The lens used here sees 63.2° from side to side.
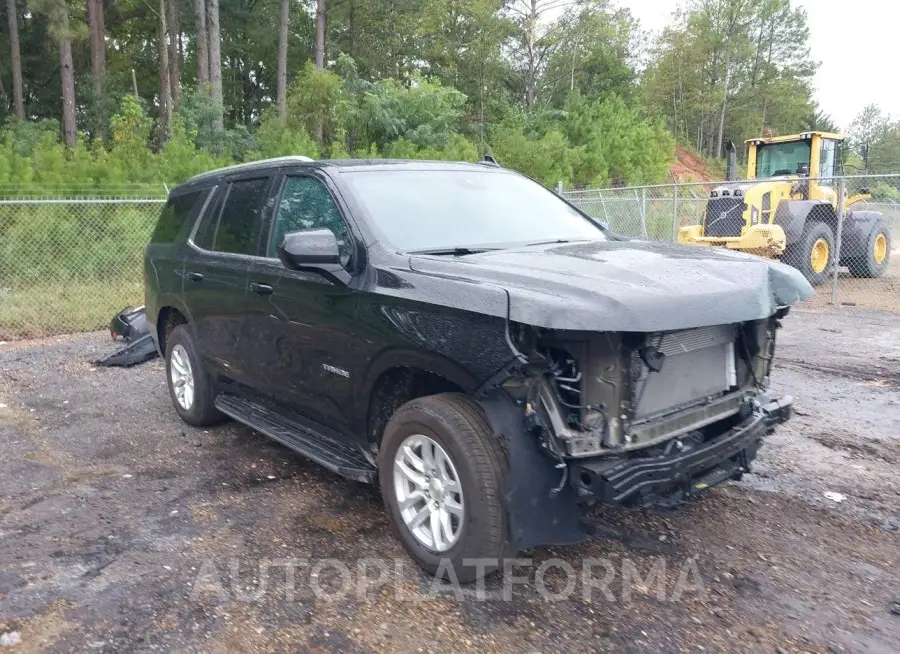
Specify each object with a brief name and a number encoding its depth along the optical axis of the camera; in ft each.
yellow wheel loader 39.75
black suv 9.47
